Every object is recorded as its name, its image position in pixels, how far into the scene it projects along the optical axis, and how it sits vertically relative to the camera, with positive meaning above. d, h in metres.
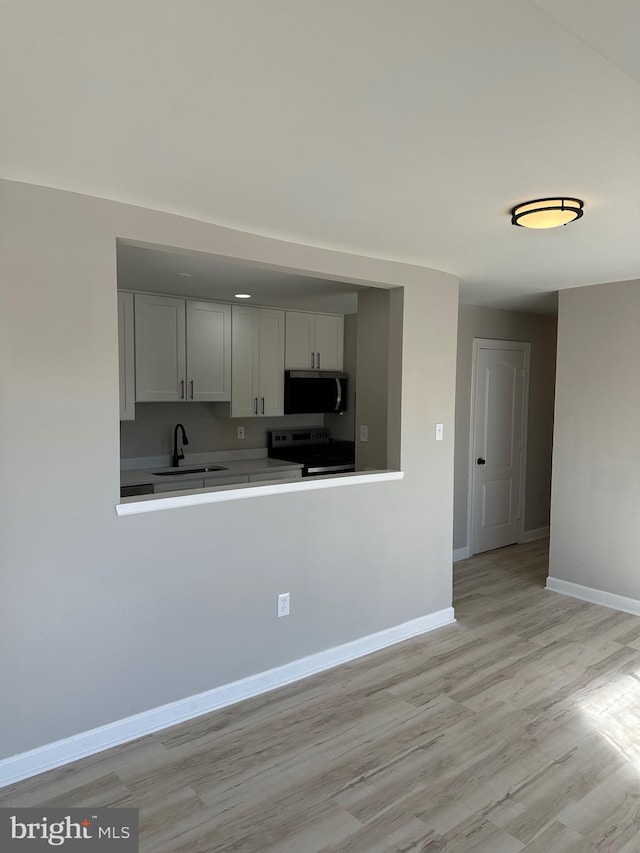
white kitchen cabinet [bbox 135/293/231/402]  4.39 +0.35
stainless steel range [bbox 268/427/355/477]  5.22 -0.55
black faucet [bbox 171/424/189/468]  4.95 -0.53
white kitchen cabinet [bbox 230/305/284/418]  4.93 +0.27
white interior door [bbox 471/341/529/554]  5.38 -0.44
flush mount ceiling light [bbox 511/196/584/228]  2.30 +0.75
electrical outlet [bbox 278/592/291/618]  3.08 -1.12
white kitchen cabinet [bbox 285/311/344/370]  5.25 +0.50
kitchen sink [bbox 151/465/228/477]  4.65 -0.64
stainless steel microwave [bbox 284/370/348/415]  5.26 +0.03
